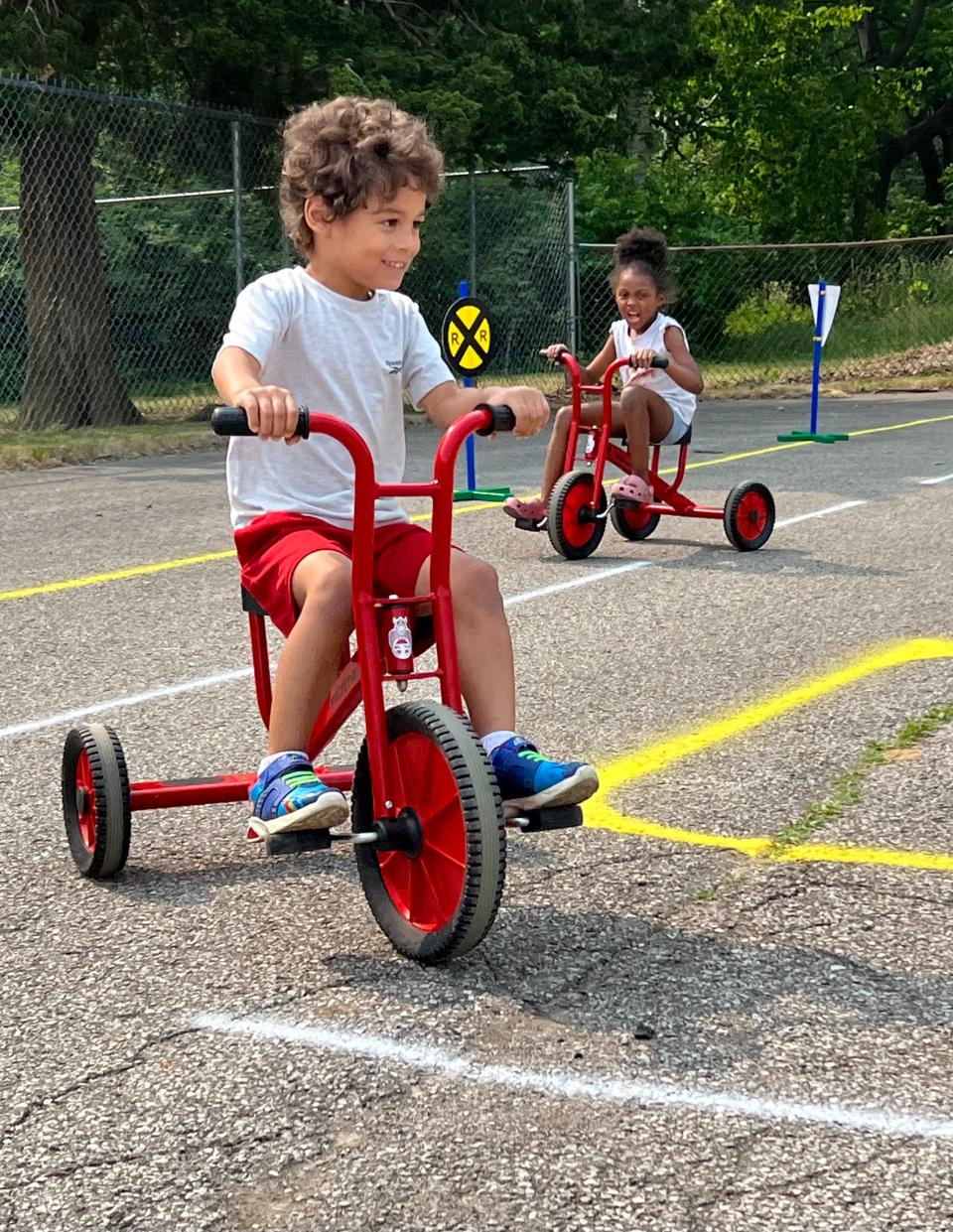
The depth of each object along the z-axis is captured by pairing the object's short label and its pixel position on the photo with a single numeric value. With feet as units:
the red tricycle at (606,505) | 28.17
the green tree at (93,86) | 49.90
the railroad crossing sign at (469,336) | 37.78
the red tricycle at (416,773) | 10.57
